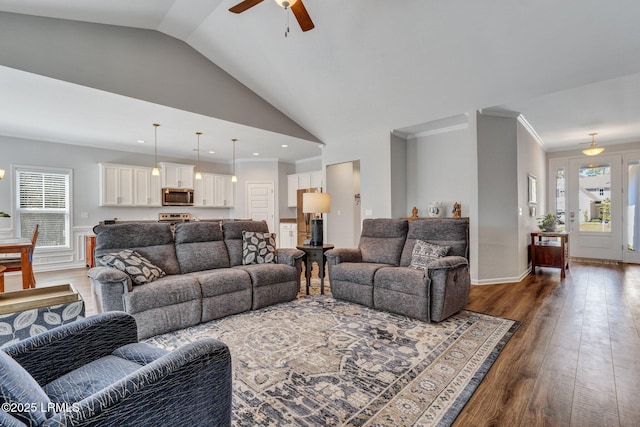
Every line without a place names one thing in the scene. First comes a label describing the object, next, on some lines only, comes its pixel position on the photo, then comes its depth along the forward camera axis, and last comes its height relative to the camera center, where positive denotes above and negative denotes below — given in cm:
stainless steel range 708 -4
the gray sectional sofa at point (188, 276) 262 -63
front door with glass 629 +14
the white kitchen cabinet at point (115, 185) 627 +67
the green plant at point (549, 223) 515 -16
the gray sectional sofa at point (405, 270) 291 -61
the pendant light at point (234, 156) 596 +147
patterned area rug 165 -108
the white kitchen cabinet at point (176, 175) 705 +99
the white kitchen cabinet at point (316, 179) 736 +89
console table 488 -65
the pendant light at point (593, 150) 549 +117
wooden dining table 335 -40
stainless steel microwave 704 +46
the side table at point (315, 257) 404 -58
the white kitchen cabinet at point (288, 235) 764 -52
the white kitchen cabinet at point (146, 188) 669 +63
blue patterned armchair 77 -55
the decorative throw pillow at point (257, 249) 375 -43
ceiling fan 237 +174
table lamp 418 +11
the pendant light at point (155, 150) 503 +148
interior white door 792 +43
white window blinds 558 +23
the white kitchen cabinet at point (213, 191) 761 +63
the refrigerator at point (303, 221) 741 -16
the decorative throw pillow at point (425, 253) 326 -44
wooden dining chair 365 -59
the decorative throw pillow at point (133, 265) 277 -47
